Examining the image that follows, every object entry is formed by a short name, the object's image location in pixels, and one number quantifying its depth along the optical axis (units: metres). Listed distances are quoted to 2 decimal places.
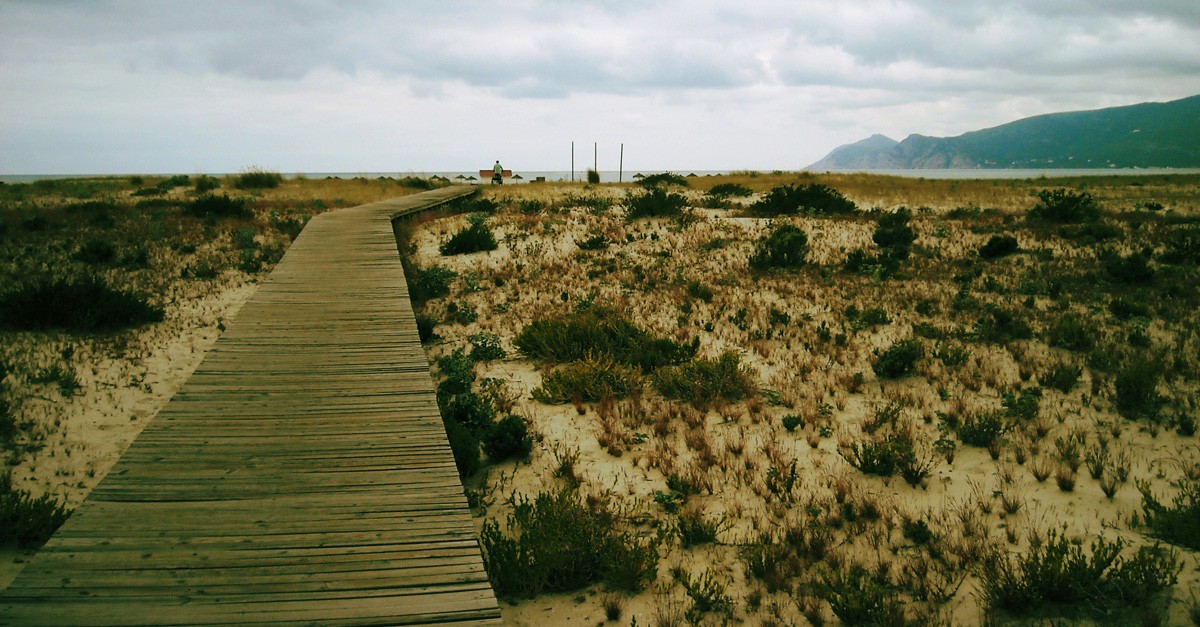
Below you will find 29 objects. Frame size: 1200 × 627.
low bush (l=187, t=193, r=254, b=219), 19.78
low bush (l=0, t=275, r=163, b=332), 8.63
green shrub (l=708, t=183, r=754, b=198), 26.03
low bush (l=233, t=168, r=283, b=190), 33.12
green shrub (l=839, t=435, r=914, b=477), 5.17
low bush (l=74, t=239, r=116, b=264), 12.59
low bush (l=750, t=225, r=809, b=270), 13.12
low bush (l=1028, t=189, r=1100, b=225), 17.00
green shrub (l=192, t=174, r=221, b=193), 29.13
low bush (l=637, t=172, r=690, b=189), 33.26
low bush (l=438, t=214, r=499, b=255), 15.19
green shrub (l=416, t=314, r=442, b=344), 9.39
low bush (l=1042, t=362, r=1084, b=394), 6.51
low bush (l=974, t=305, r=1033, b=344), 8.14
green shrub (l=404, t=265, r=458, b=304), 11.52
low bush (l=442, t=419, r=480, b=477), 5.48
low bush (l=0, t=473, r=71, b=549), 4.30
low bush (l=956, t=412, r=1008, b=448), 5.52
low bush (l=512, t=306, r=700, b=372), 7.90
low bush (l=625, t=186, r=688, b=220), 19.83
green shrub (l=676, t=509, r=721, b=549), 4.36
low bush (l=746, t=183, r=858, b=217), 20.53
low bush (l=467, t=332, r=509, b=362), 8.48
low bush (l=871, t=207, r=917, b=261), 13.55
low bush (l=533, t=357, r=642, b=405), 7.06
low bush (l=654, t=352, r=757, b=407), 6.87
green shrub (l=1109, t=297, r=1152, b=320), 8.57
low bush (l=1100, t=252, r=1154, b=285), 10.17
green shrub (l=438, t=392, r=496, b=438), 6.22
